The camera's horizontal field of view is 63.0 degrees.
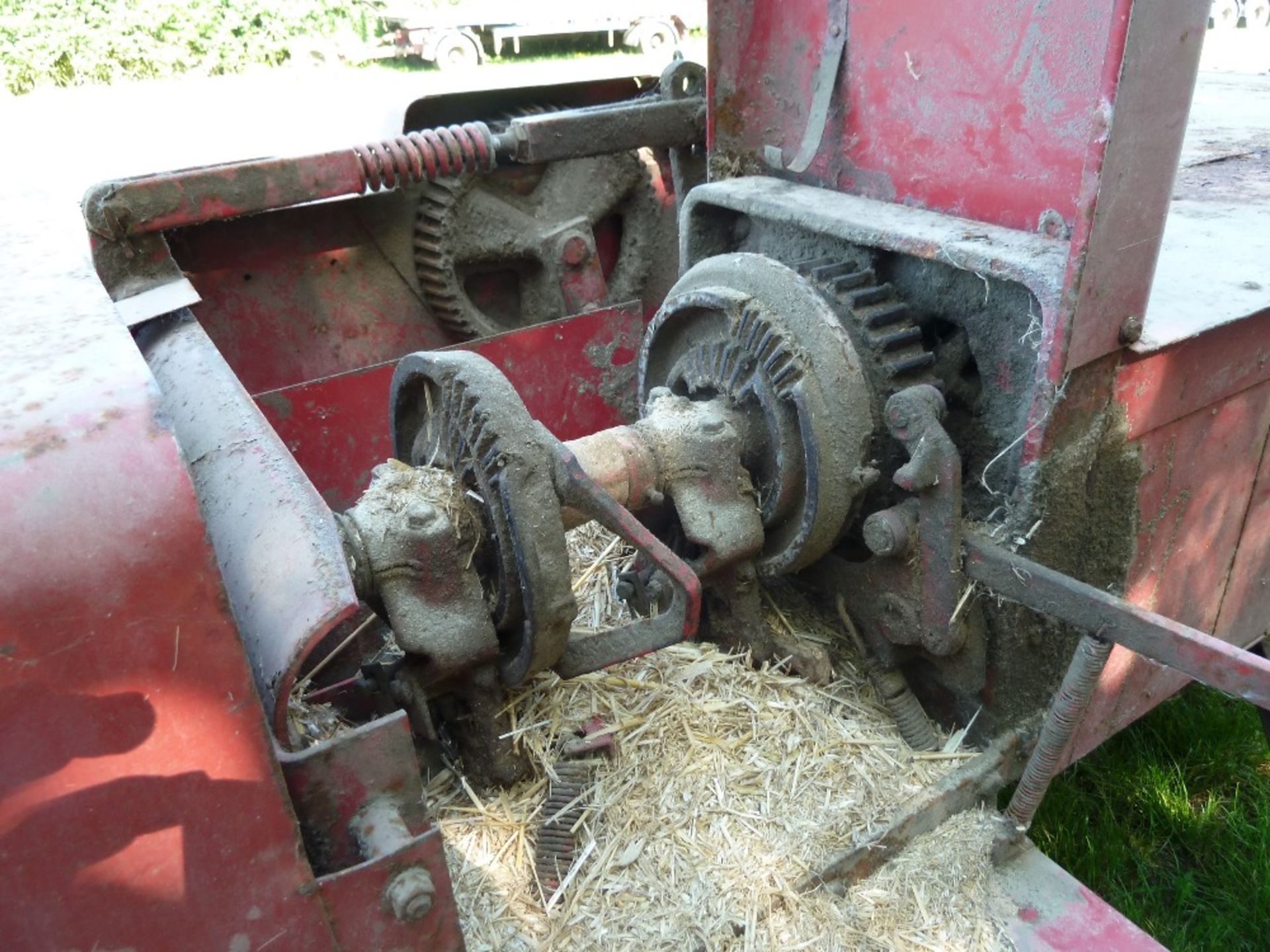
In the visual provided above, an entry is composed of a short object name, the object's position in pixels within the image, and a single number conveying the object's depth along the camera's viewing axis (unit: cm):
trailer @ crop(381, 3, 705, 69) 1085
